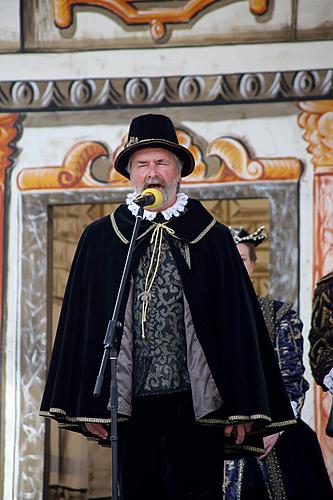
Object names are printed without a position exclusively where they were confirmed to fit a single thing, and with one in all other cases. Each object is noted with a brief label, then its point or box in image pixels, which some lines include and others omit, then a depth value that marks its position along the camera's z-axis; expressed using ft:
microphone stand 32.44
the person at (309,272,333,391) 44.14
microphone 34.71
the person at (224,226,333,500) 43.92
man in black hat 34.84
